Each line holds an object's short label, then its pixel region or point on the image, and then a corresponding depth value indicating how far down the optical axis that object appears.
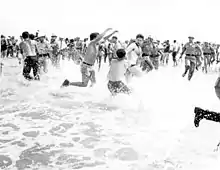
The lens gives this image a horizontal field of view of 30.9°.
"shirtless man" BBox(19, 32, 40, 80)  12.46
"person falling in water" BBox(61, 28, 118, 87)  9.78
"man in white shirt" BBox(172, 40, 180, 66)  25.36
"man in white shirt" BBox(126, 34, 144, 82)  10.63
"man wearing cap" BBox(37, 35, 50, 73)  14.40
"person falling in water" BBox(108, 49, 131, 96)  8.99
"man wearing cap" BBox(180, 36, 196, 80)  14.00
